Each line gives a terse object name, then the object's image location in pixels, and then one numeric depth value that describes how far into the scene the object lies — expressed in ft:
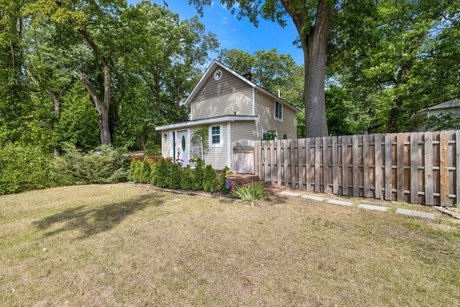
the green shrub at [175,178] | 24.91
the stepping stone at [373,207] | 16.15
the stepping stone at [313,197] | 19.57
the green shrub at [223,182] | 21.68
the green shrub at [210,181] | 22.07
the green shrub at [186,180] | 23.86
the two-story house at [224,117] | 37.09
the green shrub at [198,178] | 23.25
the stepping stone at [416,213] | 14.26
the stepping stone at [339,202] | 17.84
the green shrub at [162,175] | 25.89
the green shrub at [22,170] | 25.14
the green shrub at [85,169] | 30.50
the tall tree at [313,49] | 27.68
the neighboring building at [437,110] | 44.14
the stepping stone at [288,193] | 21.61
